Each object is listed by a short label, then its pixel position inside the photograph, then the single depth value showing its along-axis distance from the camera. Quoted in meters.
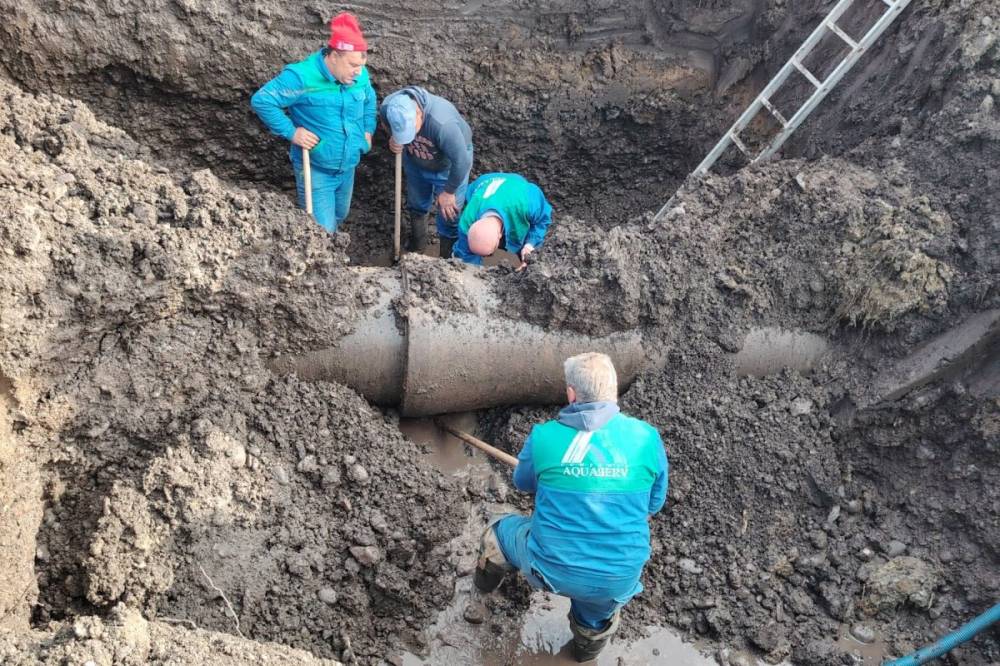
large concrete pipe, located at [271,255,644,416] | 3.96
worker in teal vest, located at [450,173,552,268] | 4.64
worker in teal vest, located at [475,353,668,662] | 3.16
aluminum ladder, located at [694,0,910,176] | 4.75
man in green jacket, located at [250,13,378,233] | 4.48
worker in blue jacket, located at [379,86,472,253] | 4.74
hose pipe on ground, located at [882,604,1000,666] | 3.45
